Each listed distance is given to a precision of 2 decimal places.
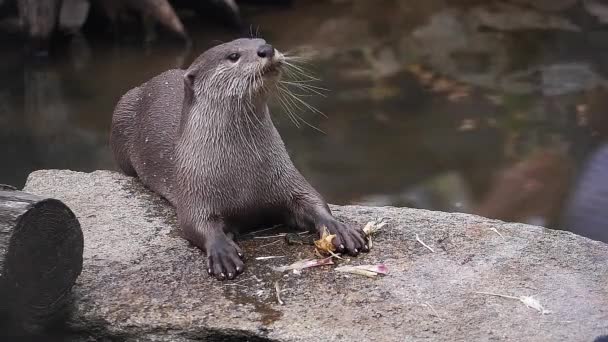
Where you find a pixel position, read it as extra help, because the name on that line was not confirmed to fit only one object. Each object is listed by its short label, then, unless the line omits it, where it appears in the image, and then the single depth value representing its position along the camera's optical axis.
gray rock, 4.96
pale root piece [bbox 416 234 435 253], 5.81
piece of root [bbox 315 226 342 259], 5.66
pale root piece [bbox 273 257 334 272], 5.58
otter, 5.66
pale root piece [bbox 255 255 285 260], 5.72
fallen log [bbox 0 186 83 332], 4.75
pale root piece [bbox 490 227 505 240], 5.97
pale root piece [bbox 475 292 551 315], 5.05
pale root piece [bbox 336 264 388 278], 5.47
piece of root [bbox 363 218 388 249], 5.92
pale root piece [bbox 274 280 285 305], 5.23
